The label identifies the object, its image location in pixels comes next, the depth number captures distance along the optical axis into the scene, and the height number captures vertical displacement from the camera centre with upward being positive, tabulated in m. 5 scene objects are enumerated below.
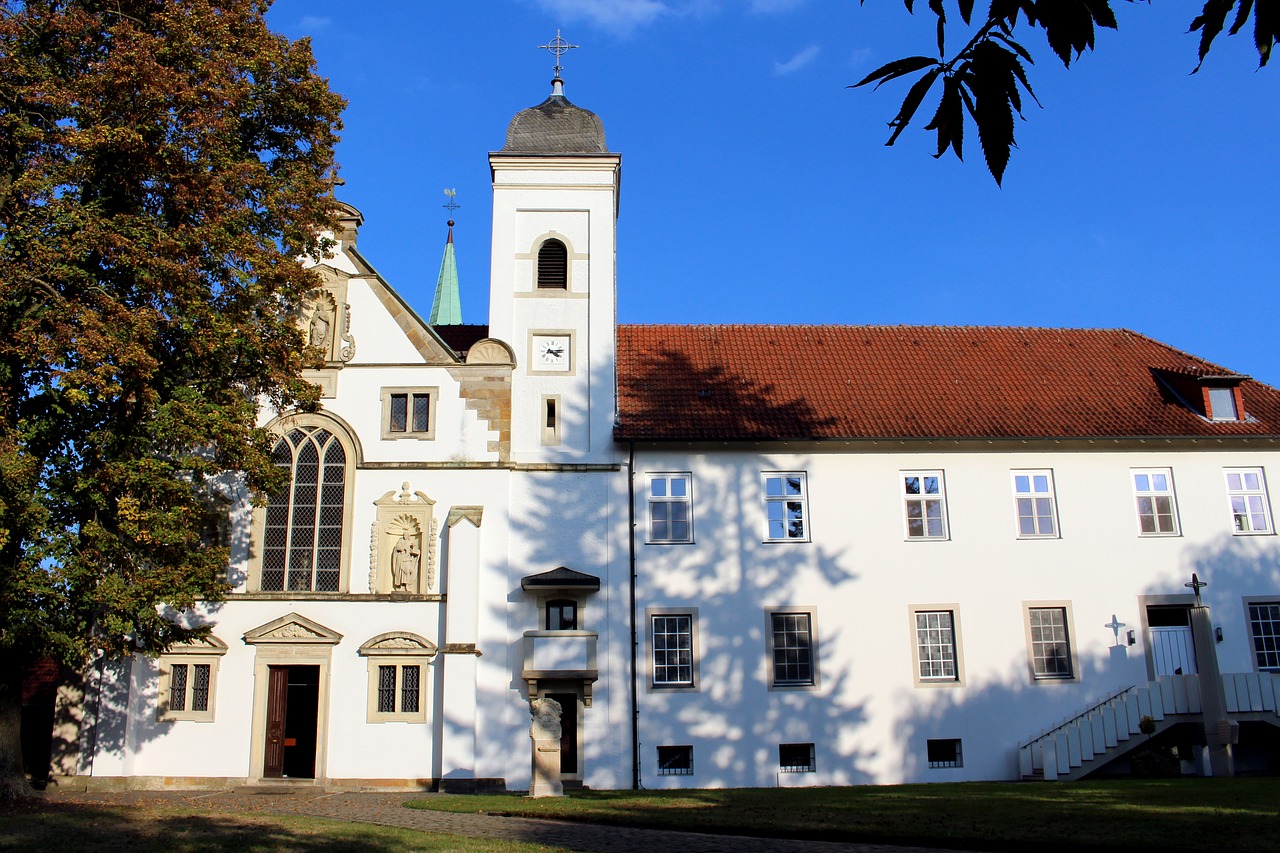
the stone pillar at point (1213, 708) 21.28 -0.56
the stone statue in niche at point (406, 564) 22.62 +2.67
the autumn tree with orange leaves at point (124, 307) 16.06 +6.02
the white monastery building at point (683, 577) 22.03 +2.33
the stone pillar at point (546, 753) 19.23 -1.07
